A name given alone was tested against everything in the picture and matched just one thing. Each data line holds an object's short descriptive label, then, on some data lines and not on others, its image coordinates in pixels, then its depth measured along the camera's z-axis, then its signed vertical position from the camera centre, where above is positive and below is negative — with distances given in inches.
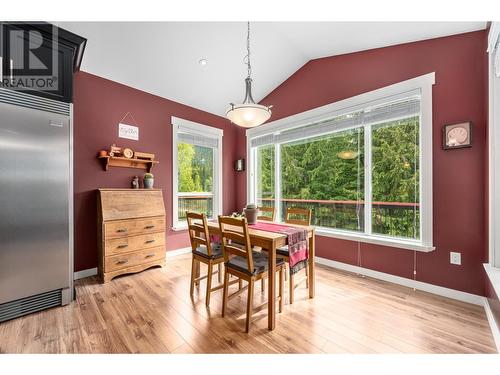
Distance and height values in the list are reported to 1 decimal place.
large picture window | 101.5 +11.4
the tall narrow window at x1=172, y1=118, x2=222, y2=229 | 154.0 +13.7
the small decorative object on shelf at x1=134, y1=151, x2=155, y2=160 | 128.3 +19.0
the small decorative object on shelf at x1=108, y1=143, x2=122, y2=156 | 119.6 +20.4
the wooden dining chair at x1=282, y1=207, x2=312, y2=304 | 86.1 -24.8
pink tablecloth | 81.2 -21.5
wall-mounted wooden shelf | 121.8 +14.9
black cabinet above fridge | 78.1 +48.5
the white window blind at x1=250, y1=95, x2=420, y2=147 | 103.3 +36.5
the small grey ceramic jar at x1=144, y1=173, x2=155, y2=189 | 132.3 +4.1
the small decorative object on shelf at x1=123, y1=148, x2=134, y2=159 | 123.2 +19.5
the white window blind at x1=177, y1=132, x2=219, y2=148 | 157.2 +35.4
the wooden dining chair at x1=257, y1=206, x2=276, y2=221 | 124.9 -15.9
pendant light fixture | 83.8 +28.7
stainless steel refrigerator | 76.7 -5.6
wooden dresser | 109.9 -22.2
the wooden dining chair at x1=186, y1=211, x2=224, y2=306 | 87.2 -26.8
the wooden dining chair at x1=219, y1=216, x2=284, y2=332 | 72.2 -27.4
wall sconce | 182.3 +18.5
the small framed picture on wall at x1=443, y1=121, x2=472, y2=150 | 86.4 +20.4
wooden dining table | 72.4 -19.8
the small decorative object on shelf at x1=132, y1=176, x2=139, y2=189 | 131.4 +2.9
